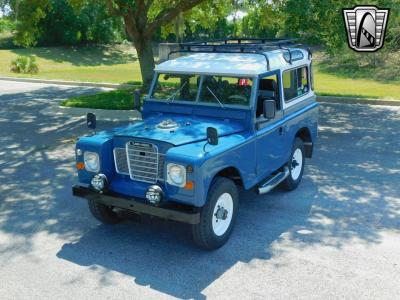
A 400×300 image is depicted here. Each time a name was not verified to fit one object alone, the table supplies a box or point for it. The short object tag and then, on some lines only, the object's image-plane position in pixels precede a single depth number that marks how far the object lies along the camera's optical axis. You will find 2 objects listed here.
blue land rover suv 5.32
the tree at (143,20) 15.34
